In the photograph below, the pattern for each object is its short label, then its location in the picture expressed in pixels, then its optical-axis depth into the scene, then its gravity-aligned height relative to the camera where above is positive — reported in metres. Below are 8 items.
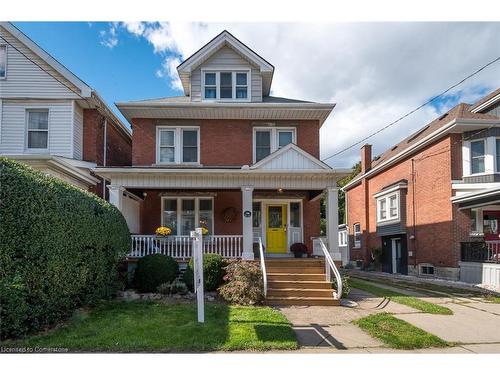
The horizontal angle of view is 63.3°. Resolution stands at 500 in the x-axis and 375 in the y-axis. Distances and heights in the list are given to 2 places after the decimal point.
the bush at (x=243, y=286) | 10.32 -1.68
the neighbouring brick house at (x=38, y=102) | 15.30 +4.54
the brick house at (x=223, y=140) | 15.54 +3.17
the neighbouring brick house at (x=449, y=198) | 16.55 +1.01
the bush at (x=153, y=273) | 11.38 -1.47
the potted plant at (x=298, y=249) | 14.85 -1.04
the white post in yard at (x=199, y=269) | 8.18 -1.02
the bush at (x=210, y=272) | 11.27 -1.45
